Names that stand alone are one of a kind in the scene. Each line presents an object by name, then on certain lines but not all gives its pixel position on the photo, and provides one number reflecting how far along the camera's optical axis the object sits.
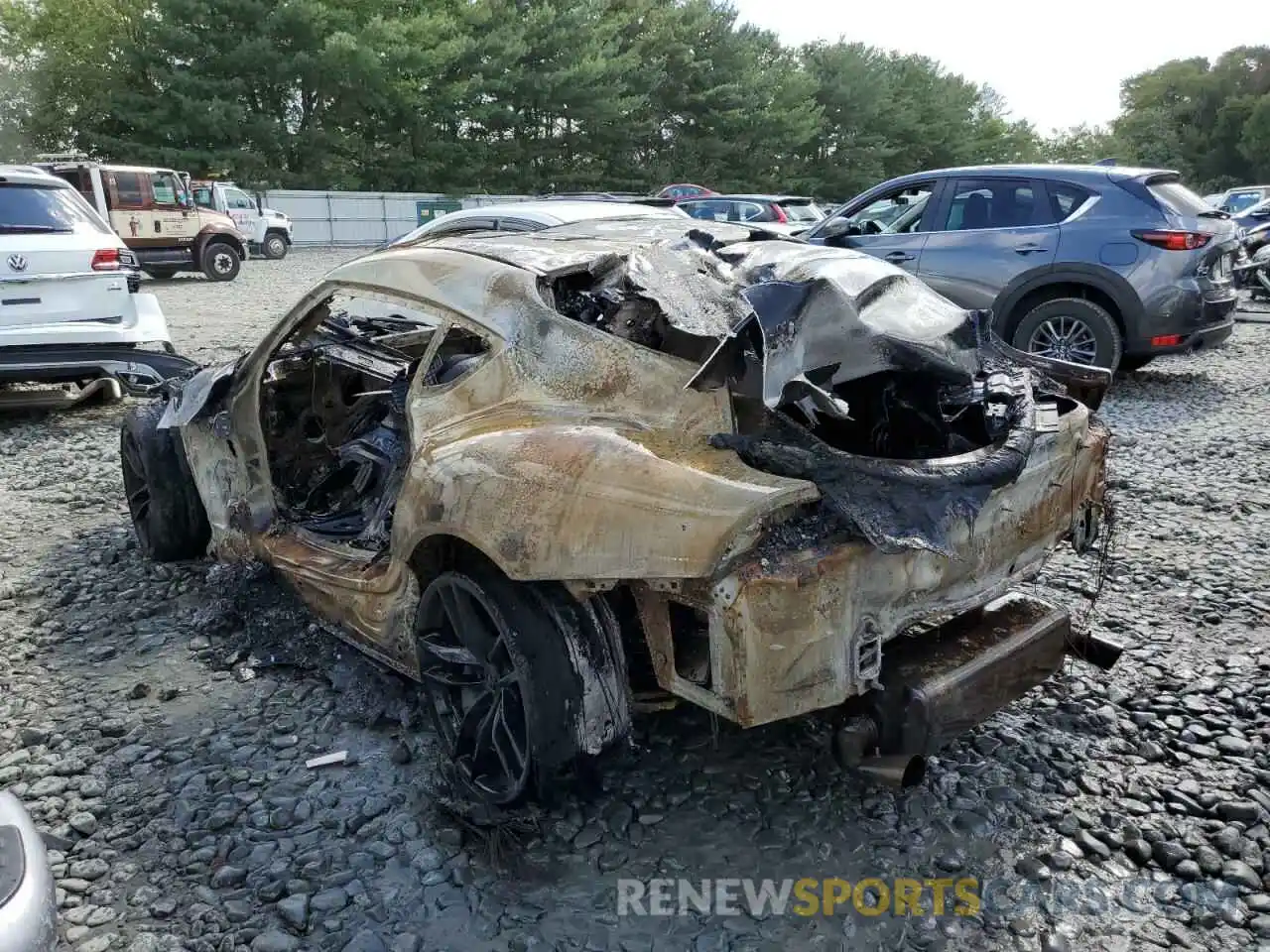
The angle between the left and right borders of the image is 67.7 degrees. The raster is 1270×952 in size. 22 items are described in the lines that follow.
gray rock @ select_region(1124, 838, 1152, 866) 2.51
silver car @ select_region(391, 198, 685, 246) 8.04
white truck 20.67
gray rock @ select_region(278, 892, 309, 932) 2.36
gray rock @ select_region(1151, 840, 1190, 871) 2.49
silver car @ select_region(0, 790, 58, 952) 1.56
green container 31.47
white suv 6.81
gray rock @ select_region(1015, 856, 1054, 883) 2.45
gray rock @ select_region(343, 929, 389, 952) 2.27
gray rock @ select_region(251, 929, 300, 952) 2.29
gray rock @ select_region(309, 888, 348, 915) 2.40
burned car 2.21
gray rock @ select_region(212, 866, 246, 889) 2.50
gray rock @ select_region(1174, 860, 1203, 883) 2.44
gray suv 7.42
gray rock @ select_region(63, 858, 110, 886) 2.54
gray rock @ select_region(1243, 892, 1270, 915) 2.32
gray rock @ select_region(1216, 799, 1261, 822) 2.65
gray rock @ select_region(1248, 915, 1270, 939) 2.25
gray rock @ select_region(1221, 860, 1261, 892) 2.41
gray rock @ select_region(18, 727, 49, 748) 3.17
